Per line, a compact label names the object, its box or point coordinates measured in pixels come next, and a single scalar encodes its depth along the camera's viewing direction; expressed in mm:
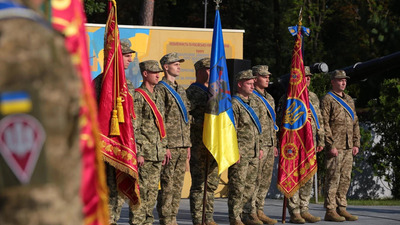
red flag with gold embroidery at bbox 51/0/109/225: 2720
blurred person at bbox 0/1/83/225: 2393
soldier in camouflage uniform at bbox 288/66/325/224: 16317
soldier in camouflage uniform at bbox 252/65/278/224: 16044
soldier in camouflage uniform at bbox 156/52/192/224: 13435
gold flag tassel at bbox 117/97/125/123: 11387
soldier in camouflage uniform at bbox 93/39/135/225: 11619
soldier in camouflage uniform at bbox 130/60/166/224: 12516
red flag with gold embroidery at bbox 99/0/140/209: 11353
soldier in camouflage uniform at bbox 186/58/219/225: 14354
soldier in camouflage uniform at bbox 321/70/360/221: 17156
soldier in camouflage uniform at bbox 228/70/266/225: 14819
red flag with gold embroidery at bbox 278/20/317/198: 16646
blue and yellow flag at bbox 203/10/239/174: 14093
